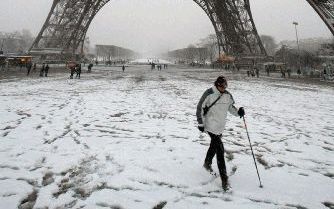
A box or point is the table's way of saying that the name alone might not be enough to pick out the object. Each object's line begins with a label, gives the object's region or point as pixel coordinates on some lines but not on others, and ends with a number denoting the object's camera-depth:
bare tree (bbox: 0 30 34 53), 110.44
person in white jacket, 4.36
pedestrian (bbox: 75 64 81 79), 25.99
